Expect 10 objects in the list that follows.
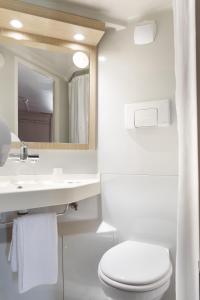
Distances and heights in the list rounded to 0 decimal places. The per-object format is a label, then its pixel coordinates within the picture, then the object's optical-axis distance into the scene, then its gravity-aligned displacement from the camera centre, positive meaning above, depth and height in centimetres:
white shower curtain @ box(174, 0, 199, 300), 52 -1
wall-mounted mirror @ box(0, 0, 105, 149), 153 +52
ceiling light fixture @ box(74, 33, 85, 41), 161 +79
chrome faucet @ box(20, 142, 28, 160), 146 +0
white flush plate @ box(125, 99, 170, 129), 154 +25
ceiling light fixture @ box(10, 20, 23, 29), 146 +81
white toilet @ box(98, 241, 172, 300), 105 -59
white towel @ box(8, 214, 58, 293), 120 -51
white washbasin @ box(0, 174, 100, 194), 138 -19
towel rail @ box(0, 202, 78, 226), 134 -37
